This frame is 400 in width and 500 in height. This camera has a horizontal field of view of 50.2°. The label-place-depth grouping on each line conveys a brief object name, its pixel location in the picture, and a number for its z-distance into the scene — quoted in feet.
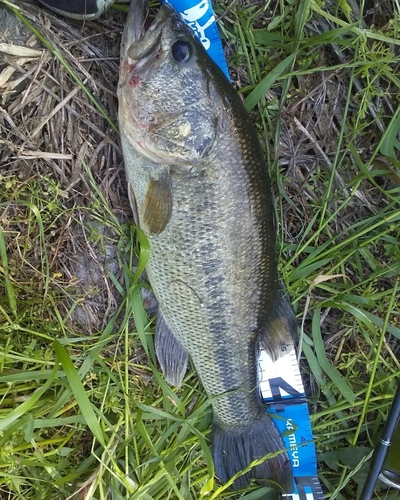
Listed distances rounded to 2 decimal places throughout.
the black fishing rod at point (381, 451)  1.33
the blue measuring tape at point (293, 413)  1.47
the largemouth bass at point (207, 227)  1.13
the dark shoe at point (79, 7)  1.21
